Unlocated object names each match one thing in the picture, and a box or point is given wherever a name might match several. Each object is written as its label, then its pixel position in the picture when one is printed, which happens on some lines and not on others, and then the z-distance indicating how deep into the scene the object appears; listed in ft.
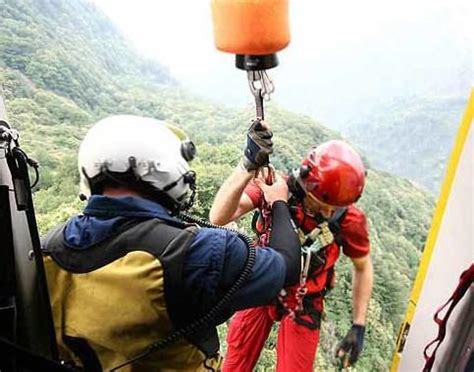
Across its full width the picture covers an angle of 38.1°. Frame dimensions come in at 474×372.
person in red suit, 4.89
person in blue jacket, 3.71
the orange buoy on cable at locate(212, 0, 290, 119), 4.20
